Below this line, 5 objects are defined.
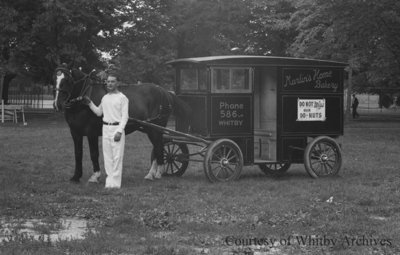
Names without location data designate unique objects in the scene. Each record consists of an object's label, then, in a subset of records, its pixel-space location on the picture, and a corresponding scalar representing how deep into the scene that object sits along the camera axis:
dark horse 11.62
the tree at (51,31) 31.91
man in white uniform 11.26
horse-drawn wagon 12.26
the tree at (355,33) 24.28
